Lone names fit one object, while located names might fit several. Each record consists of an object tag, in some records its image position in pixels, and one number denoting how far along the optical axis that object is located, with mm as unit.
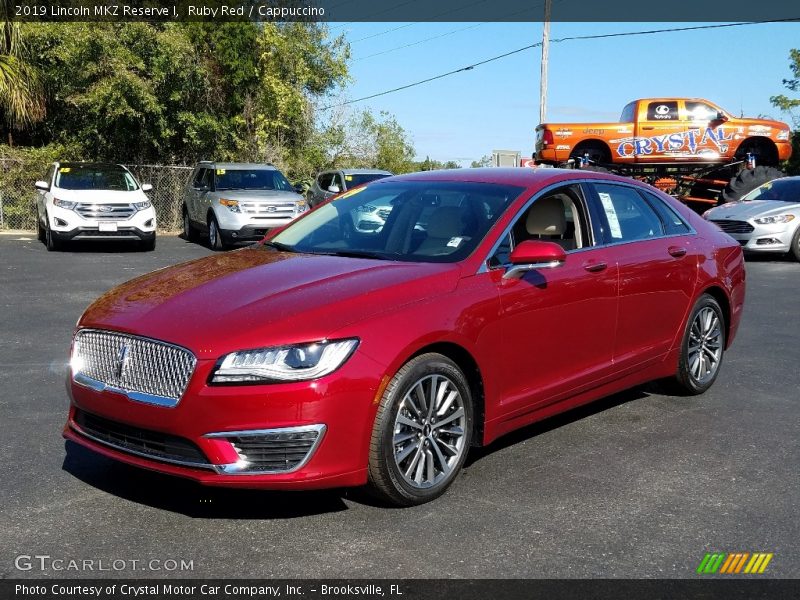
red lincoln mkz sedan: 3920
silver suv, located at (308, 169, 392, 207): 21047
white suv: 16516
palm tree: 20266
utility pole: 29984
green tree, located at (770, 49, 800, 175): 40906
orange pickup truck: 21391
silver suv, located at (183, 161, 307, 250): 17359
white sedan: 16359
